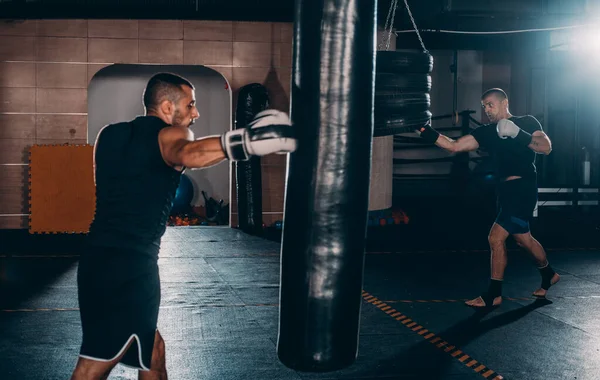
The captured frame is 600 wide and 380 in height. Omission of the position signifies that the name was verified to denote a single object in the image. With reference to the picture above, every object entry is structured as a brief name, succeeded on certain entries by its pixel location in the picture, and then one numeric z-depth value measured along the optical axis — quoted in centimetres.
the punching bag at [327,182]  357
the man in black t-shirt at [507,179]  715
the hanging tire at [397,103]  470
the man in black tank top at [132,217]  337
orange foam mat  1317
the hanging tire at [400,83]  471
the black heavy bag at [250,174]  1368
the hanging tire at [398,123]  469
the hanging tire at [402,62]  484
